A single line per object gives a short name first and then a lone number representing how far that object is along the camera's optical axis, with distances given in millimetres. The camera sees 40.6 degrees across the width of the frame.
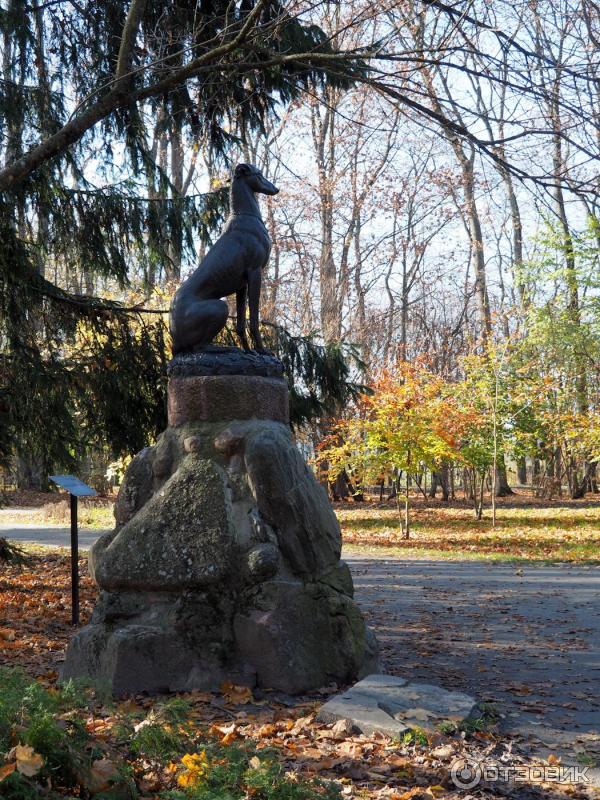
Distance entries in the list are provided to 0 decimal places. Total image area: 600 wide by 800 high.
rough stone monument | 5547
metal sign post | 7797
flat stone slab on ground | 4578
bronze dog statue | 6516
